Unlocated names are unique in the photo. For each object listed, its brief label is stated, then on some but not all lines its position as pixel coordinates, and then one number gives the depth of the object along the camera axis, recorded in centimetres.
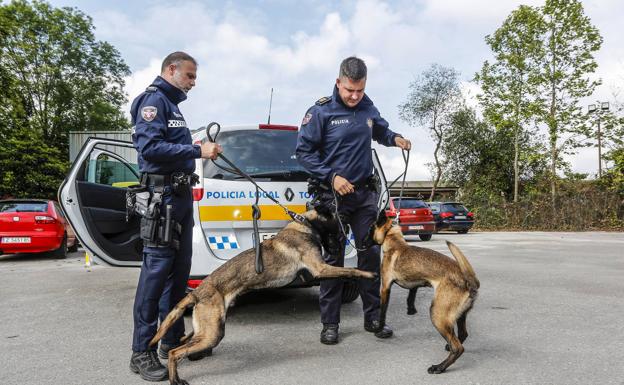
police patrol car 384
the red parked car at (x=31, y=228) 1000
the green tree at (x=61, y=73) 2775
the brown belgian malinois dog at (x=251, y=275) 268
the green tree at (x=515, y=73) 2442
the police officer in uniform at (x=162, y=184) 282
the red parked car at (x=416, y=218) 1537
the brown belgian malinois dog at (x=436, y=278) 281
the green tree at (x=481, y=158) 2981
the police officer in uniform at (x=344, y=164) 348
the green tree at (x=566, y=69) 2334
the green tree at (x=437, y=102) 3253
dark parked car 1989
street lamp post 2344
